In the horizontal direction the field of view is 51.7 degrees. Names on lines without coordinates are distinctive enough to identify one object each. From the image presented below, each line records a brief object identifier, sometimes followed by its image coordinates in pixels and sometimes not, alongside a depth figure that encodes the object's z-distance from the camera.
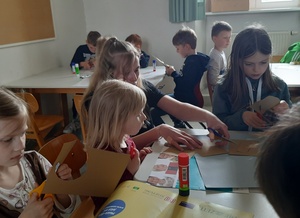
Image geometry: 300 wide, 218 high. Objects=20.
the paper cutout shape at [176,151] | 1.22
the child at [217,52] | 3.11
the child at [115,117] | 1.16
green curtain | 3.99
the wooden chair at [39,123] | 2.44
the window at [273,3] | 4.28
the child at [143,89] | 1.37
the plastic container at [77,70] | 3.42
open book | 0.83
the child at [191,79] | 2.91
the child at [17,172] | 0.95
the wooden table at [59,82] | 2.90
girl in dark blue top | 1.57
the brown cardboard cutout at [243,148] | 1.19
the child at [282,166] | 0.43
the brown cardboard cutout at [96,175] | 0.87
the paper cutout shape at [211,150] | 1.21
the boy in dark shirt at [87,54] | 3.65
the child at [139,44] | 3.73
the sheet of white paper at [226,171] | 0.99
